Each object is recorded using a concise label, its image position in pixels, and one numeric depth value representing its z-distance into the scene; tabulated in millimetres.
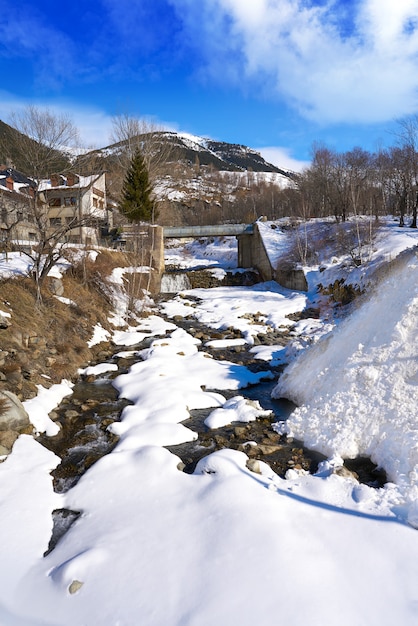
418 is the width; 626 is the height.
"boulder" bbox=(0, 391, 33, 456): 6984
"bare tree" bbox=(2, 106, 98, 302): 13211
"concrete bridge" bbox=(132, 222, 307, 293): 27903
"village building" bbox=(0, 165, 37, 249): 16609
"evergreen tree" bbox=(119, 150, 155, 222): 31203
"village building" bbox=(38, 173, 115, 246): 27134
